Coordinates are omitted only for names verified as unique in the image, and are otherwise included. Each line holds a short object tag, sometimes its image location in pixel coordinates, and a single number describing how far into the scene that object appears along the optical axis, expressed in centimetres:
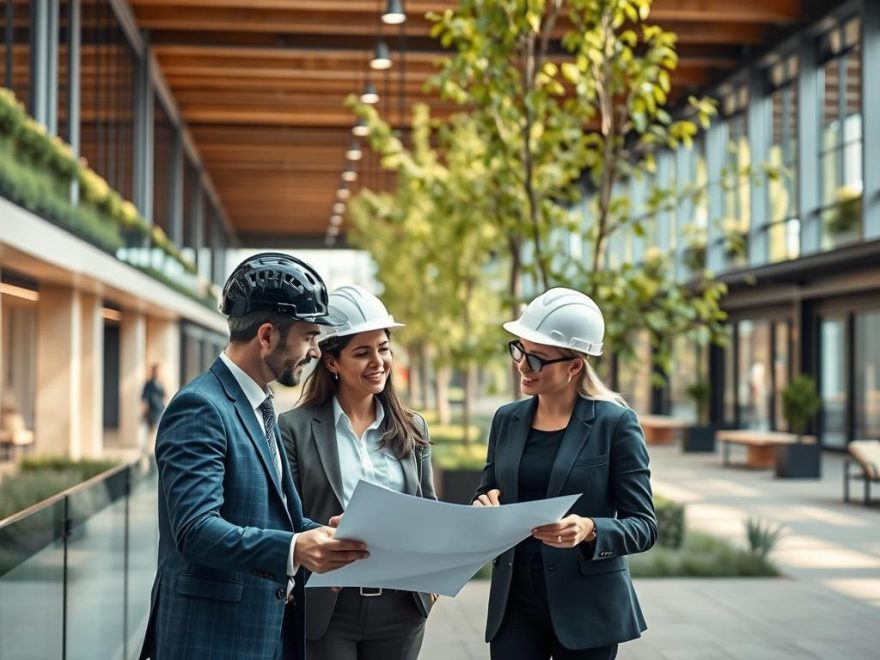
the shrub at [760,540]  1041
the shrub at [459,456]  1280
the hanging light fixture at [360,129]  2153
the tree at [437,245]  1204
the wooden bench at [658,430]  2925
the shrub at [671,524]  1091
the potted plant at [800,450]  1934
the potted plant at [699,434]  2612
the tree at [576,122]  998
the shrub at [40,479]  988
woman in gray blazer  358
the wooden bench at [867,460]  1504
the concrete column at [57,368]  1920
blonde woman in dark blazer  346
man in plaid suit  252
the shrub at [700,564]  1000
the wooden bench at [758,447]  2151
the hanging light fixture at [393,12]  1505
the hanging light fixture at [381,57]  1734
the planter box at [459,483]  1244
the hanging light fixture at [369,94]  1906
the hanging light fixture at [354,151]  2836
